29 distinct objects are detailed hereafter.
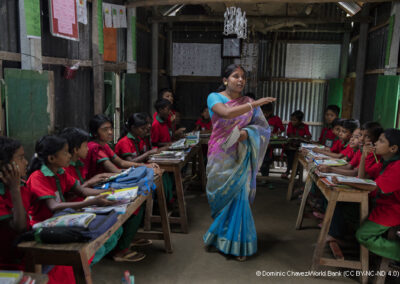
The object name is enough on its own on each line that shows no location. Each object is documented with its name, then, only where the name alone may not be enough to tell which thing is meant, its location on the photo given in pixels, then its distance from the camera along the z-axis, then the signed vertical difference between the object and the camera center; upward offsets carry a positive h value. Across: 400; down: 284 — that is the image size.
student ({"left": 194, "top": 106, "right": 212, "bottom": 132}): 7.11 -0.67
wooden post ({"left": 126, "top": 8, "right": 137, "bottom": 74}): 6.05 +0.82
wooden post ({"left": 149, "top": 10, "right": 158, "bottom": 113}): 7.55 +0.52
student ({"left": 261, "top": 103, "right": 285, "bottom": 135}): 6.89 -0.64
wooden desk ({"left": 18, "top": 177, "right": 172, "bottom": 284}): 1.79 -0.88
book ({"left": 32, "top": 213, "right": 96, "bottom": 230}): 1.90 -0.75
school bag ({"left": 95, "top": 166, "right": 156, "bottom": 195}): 2.88 -0.79
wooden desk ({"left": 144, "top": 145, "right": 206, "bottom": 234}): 4.00 -1.39
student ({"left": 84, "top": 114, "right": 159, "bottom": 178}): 3.50 -0.62
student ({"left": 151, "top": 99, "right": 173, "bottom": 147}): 5.20 -0.57
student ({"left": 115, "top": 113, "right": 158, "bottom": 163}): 4.11 -0.64
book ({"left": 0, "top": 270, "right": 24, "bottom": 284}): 1.48 -0.83
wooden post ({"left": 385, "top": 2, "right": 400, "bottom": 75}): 5.46 +0.83
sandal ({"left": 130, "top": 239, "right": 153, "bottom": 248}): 3.83 -1.72
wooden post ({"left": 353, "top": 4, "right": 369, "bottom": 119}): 6.92 +0.60
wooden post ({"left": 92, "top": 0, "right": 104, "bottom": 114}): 4.76 +0.28
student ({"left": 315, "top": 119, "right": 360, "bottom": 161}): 4.47 -0.55
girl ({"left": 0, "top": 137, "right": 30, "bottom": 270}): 2.01 -0.71
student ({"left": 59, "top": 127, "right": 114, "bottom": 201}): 2.77 -0.53
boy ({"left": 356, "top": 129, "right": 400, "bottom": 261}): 2.93 -0.98
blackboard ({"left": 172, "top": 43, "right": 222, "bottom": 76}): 8.58 +0.75
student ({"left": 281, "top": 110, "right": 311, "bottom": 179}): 6.60 -0.72
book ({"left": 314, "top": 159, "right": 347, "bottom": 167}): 3.94 -0.79
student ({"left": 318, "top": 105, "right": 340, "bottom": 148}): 5.73 -0.41
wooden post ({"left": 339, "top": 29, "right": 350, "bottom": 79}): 8.11 +0.94
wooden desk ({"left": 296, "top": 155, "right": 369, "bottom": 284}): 3.01 -1.12
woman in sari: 3.51 -0.77
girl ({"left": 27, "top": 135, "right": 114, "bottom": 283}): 2.31 -0.68
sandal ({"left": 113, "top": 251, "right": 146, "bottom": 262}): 3.47 -1.70
